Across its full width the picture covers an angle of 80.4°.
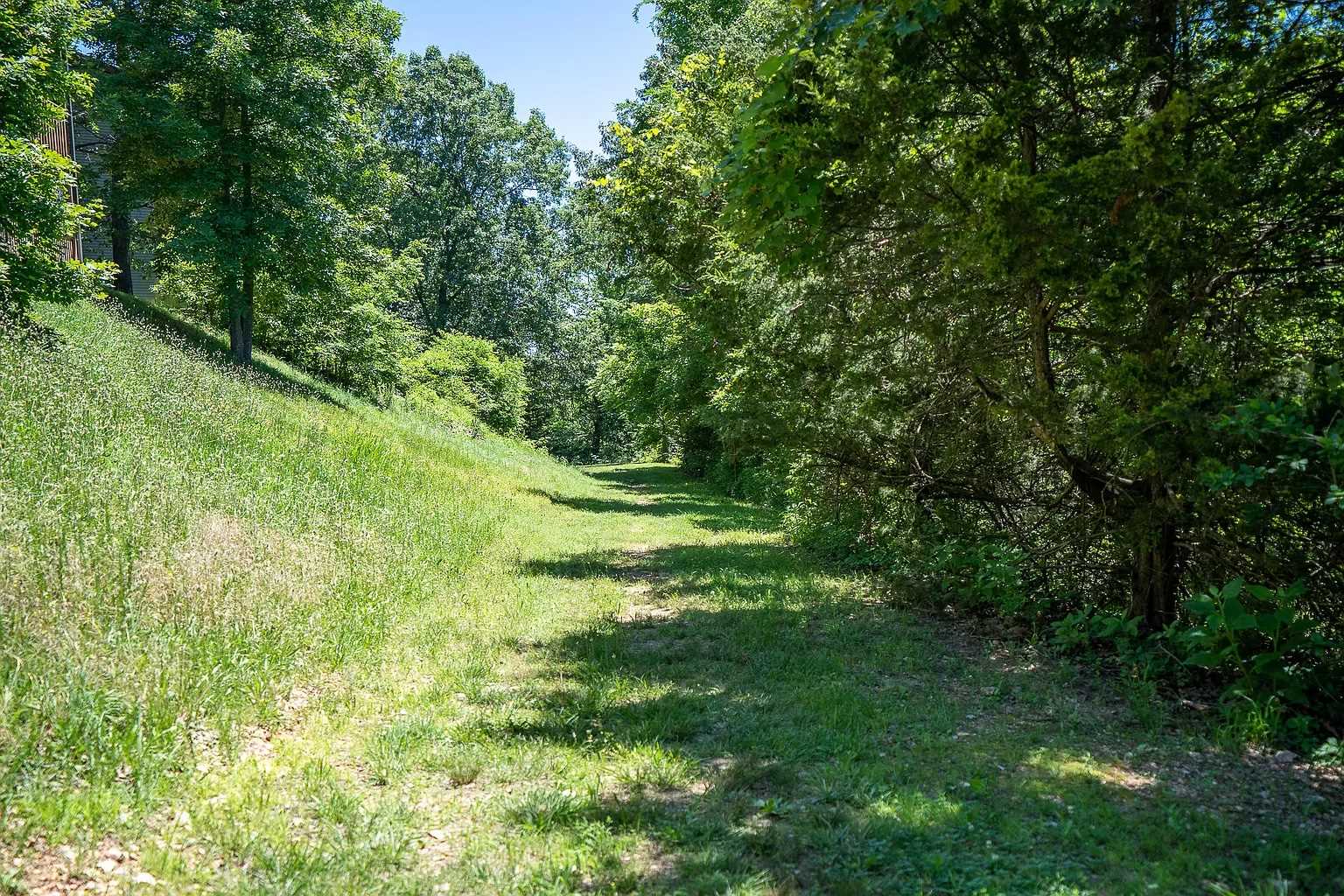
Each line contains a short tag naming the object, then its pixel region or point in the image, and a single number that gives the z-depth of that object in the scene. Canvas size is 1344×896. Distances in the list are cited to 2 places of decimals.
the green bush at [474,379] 34.19
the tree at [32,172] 8.48
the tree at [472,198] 40.59
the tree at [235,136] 15.04
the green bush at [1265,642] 4.51
